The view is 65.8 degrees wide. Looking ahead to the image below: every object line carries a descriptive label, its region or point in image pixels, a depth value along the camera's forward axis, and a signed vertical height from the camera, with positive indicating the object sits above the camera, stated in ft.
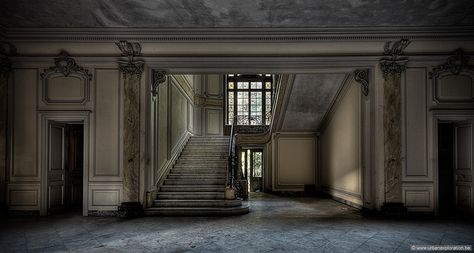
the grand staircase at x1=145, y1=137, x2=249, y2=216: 23.45 -3.66
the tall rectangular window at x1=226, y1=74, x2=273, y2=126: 55.42 +6.40
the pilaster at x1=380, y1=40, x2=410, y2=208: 22.79 +1.04
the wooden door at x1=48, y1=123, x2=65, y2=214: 23.91 -2.06
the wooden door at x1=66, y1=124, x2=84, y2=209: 26.71 -1.98
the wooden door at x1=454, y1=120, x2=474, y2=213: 23.34 -1.86
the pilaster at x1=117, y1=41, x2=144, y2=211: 23.13 +0.87
